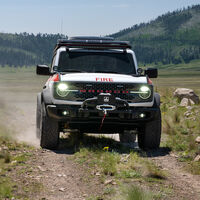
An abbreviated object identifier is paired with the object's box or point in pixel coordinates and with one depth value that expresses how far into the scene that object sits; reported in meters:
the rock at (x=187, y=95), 19.45
